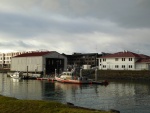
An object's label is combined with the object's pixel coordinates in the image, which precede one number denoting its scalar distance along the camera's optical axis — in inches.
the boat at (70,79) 2610.7
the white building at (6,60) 7653.1
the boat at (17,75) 3416.8
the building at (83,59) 5725.4
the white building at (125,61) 3545.8
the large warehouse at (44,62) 3769.7
